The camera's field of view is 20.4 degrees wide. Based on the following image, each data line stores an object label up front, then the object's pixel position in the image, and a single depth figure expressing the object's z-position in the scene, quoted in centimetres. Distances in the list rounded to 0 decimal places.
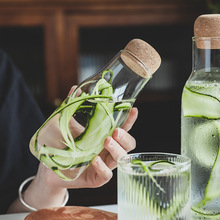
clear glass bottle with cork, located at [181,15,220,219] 73
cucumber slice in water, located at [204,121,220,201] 73
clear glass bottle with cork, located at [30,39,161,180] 78
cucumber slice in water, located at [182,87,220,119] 73
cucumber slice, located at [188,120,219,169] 74
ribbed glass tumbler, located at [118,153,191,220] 70
